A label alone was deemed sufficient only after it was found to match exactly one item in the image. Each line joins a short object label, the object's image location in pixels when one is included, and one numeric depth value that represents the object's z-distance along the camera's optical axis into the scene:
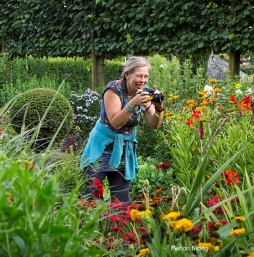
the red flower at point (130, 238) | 2.73
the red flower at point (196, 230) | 2.57
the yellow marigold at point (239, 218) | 2.20
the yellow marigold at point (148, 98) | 3.87
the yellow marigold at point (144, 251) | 2.24
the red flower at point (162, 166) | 4.27
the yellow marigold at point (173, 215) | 2.08
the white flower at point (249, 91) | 6.55
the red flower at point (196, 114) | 4.27
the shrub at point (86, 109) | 9.14
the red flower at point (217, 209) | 3.02
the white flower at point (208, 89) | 5.86
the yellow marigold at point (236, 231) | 2.12
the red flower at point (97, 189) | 3.36
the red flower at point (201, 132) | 3.30
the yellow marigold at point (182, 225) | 2.01
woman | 4.28
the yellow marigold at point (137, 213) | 2.10
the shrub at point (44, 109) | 7.47
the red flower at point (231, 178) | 3.03
